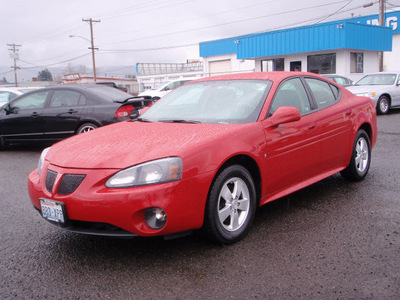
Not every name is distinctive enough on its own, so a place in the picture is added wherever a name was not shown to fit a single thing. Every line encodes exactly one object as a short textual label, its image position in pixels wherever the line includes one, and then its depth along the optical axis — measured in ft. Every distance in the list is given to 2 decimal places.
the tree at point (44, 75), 431.43
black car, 27.45
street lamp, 152.99
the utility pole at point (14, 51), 239.91
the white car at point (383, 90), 44.52
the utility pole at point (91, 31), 155.84
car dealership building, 81.61
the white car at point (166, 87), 68.85
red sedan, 9.84
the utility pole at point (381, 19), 81.41
